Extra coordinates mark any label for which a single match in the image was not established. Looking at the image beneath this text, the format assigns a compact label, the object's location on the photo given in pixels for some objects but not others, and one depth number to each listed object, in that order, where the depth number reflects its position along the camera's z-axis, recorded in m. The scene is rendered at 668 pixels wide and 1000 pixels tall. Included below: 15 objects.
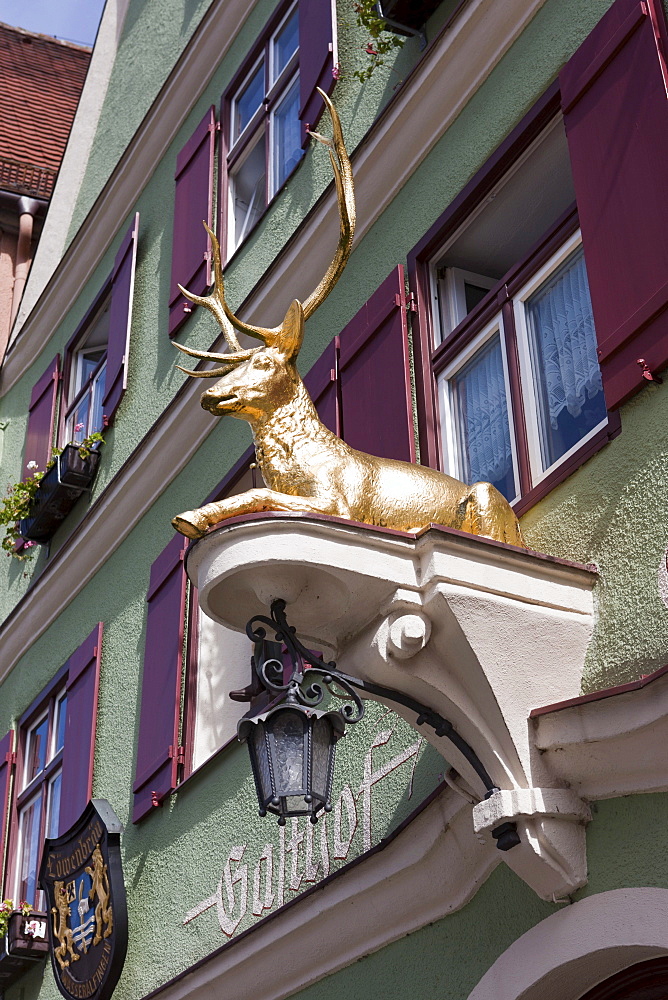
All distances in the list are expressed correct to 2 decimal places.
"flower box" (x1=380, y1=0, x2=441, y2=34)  6.39
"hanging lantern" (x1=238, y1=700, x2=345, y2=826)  4.14
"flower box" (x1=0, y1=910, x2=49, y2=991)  8.08
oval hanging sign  7.20
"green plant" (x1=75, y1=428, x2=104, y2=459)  9.72
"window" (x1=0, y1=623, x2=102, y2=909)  8.51
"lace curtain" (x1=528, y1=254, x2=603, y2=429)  5.03
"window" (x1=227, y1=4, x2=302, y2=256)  8.41
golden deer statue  4.52
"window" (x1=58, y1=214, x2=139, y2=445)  9.69
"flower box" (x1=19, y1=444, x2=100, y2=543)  9.71
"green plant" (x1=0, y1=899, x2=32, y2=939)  8.16
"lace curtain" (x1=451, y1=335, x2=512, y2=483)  5.41
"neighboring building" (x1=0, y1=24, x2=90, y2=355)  14.96
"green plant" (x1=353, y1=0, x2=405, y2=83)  6.36
